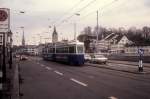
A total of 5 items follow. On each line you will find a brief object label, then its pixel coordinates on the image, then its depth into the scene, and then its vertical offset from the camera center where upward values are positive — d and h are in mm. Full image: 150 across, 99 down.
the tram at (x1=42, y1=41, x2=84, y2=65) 18852 -192
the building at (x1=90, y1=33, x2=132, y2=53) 69836 +4713
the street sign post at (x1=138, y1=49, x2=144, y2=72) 13587 -335
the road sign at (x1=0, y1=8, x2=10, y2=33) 5114 +1040
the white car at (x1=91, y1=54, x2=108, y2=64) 23025 -1336
